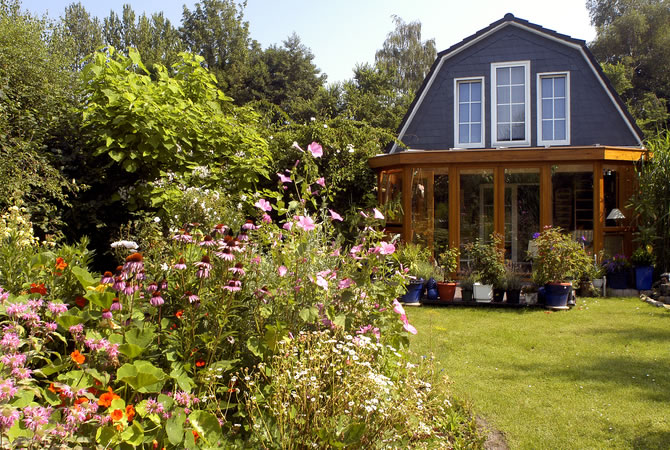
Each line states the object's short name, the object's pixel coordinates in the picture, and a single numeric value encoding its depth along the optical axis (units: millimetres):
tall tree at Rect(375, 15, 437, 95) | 28562
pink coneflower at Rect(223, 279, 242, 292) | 2367
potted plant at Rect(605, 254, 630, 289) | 9297
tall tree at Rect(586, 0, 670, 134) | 27656
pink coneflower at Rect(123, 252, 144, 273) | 2084
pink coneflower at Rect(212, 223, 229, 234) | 2539
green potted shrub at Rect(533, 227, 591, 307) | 7746
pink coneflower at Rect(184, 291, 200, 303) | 2295
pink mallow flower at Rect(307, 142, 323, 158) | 3447
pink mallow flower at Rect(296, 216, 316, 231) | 2987
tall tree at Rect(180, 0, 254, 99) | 34438
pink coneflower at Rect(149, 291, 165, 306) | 2176
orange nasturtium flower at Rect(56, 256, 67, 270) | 2639
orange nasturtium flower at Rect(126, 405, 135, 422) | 1971
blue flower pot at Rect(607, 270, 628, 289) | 9281
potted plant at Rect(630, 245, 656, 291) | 9180
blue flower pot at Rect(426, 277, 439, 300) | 8555
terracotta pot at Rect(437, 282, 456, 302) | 8430
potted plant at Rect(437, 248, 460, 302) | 8438
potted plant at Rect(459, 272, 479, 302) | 8344
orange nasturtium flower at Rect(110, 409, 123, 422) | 1862
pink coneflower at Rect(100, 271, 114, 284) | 2152
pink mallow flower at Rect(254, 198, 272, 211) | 3248
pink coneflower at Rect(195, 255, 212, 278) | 2332
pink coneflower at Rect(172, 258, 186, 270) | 2344
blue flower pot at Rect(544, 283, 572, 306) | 7719
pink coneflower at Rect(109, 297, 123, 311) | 2201
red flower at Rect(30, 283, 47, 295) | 2367
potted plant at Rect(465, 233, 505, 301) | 8180
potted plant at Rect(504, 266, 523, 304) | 8211
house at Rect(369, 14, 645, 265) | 9805
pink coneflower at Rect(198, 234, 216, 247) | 2426
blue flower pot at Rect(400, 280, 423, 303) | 8180
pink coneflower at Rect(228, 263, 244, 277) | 2418
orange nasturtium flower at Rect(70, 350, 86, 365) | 1969
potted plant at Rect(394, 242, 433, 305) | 8172
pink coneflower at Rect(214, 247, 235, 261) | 2348
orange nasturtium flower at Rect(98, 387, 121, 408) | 1913
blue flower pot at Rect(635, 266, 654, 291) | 9172
